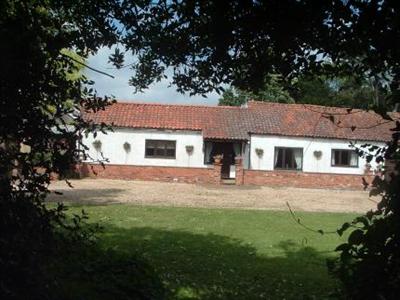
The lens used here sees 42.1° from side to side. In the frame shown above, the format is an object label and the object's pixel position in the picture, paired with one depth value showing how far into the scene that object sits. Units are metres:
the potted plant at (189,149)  32.38
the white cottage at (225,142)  32.09
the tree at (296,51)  2.64
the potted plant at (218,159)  29.51
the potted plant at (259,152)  32.56
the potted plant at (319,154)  32.88
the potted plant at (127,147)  32.06
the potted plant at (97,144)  29.83
